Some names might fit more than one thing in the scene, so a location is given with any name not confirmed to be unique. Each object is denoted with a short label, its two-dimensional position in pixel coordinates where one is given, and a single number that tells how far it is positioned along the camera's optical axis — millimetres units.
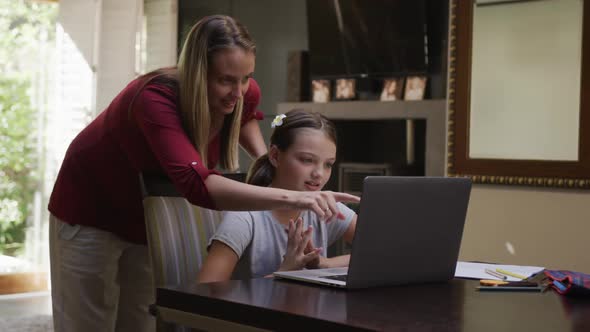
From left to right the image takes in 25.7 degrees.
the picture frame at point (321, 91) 7540
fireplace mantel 6613
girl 3003
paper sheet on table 3028
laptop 2700
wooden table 2462
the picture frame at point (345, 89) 7393
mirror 5413
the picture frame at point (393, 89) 7115
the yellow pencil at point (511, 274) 3015
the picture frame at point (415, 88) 6979
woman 3079
